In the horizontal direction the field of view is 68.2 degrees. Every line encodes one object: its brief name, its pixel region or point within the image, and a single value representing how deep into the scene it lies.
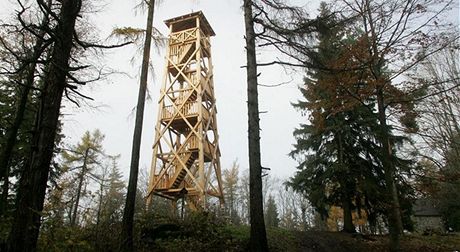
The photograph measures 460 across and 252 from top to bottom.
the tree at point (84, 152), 23.41
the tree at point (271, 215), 28.27
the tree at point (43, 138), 4.06
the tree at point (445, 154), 8.14
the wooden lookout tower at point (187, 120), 14.65
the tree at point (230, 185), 33.78
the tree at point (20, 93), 9.25
